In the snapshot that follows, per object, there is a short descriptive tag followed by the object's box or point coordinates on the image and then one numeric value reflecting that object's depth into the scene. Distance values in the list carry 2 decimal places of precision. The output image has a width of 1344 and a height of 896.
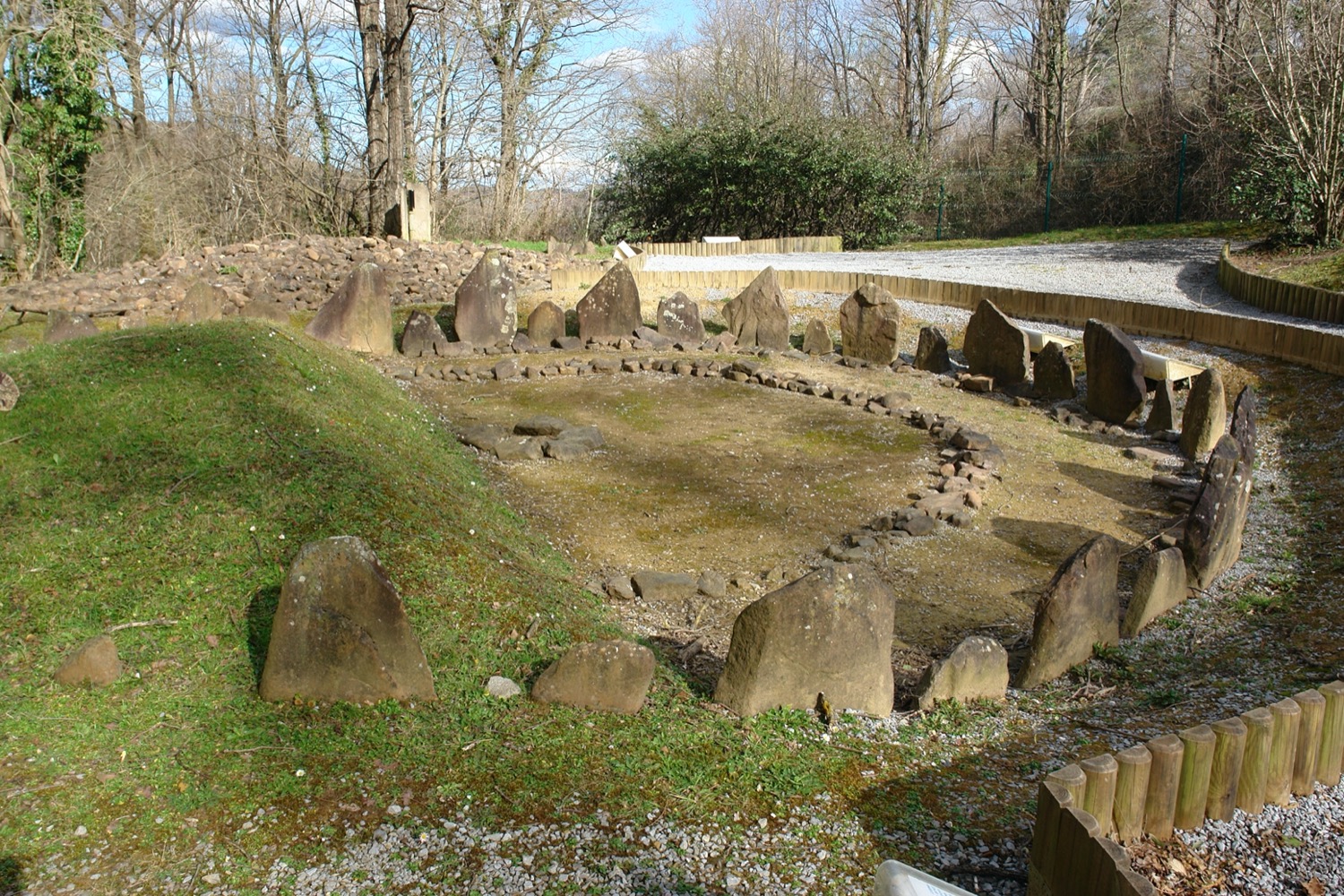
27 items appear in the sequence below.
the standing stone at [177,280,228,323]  10.93
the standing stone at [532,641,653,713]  3.98
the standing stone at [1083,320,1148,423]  9.30
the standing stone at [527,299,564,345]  12.17
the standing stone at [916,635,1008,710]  4.25
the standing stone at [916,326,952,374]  11.31
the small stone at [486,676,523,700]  4.04
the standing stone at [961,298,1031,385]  10.67
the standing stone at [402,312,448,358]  11.45
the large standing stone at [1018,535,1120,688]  4.57
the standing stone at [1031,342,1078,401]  10.17
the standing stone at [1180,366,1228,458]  8.31
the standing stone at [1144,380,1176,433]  9.04
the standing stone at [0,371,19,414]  6.21
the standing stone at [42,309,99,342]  9.17
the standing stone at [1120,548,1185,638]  5.07
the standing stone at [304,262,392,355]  10.93
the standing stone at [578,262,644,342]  12.27
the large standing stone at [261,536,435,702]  3.84
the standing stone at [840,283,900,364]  11.49
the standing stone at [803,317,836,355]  12.09
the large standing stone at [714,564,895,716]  4.07
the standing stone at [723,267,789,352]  12.29
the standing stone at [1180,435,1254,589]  5.66
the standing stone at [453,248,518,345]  11.88
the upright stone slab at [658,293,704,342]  12.42
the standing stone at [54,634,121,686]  3.89
